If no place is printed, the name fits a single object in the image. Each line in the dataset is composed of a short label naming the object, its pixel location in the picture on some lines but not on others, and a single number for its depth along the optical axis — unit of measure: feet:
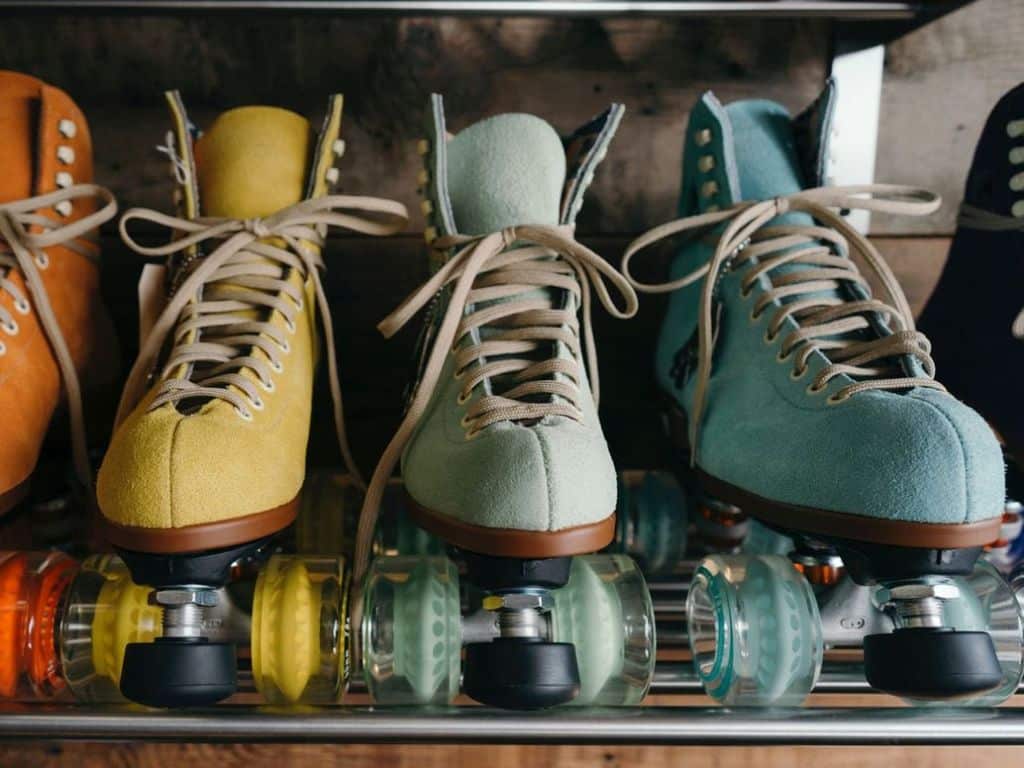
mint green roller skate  1.18
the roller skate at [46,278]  1.46
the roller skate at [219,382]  1.16
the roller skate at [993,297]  1.55
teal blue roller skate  1.17
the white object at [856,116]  2.08
